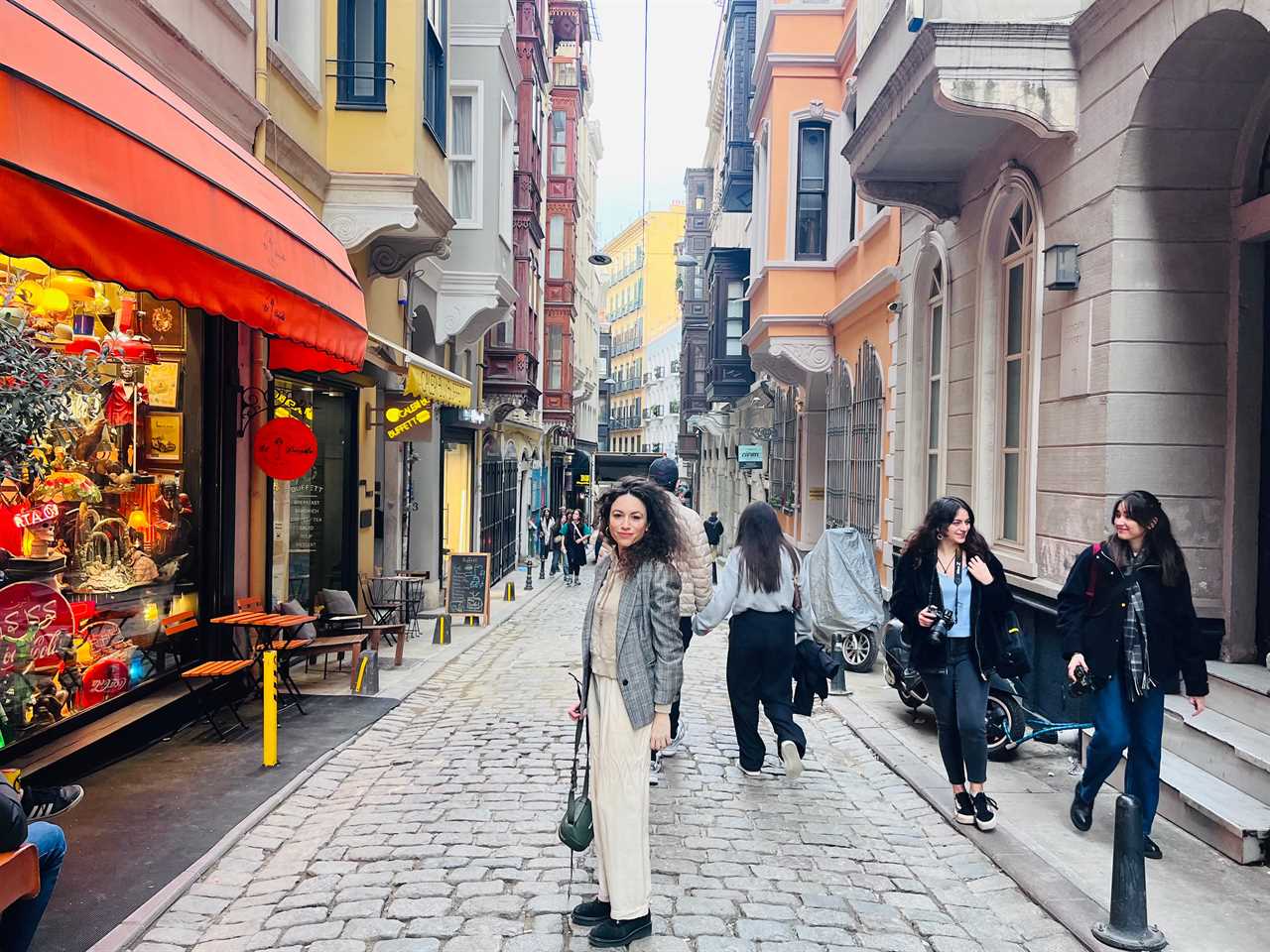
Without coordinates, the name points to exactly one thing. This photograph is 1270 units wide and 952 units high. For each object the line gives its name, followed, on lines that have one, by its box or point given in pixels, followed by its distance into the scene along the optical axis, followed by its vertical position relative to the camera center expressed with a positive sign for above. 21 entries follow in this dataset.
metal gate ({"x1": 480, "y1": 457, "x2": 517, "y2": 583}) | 23.10 -1.18
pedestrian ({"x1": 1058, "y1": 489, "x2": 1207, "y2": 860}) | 5.33 -0.88
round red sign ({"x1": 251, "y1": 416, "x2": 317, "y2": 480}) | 9.27 +0.15
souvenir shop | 4.34 +0.80
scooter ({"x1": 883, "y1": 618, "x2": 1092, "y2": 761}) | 7.30 -1.80
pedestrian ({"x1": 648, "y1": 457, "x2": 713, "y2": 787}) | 6.07 -0.57
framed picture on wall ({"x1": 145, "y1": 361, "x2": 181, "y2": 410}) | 7.83 +0.59
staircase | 5.36 -1.70
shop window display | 6.11 -0.26
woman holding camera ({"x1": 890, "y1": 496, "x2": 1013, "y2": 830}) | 5.82 -0.89
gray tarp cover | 10.71 -1.21
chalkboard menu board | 15.26 -1.81
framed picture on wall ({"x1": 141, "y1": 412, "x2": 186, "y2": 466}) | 7.79 +0.16
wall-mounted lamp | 7.45 +1.50
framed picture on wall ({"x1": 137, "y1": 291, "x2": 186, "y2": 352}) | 7.70 +1.06
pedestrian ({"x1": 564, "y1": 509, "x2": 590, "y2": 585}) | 23.58 -1.87
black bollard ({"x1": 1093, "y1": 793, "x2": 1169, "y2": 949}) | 4.27 -1.77
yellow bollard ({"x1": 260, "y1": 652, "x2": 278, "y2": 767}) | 7.00 -1.76
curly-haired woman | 4.29 -0.93
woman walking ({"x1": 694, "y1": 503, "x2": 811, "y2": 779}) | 6.81 -1.05
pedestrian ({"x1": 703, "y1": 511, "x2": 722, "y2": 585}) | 24.94 -1.52
